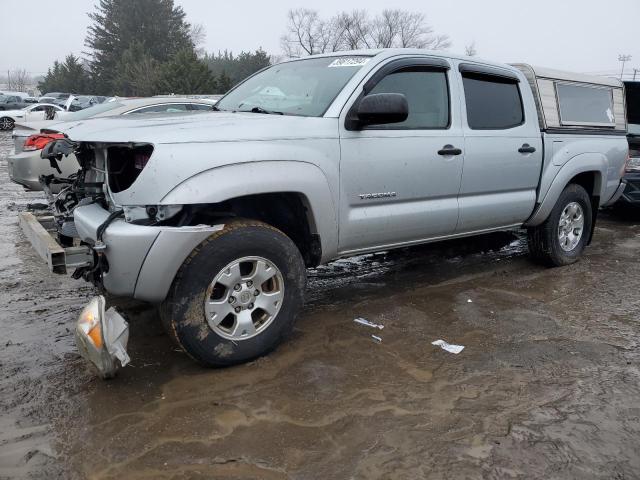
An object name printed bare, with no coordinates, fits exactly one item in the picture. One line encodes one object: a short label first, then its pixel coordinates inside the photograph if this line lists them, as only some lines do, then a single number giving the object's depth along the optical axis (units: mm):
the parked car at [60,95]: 42650
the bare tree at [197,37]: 74262
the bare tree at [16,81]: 88662
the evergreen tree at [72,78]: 52531
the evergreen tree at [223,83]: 35781
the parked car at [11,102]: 29047
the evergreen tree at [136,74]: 39281
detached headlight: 2893
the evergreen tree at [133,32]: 50125
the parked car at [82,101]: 26312
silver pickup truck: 3014
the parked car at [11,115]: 24594
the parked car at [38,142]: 6980
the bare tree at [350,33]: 65375
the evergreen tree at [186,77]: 34125
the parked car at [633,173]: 8117
